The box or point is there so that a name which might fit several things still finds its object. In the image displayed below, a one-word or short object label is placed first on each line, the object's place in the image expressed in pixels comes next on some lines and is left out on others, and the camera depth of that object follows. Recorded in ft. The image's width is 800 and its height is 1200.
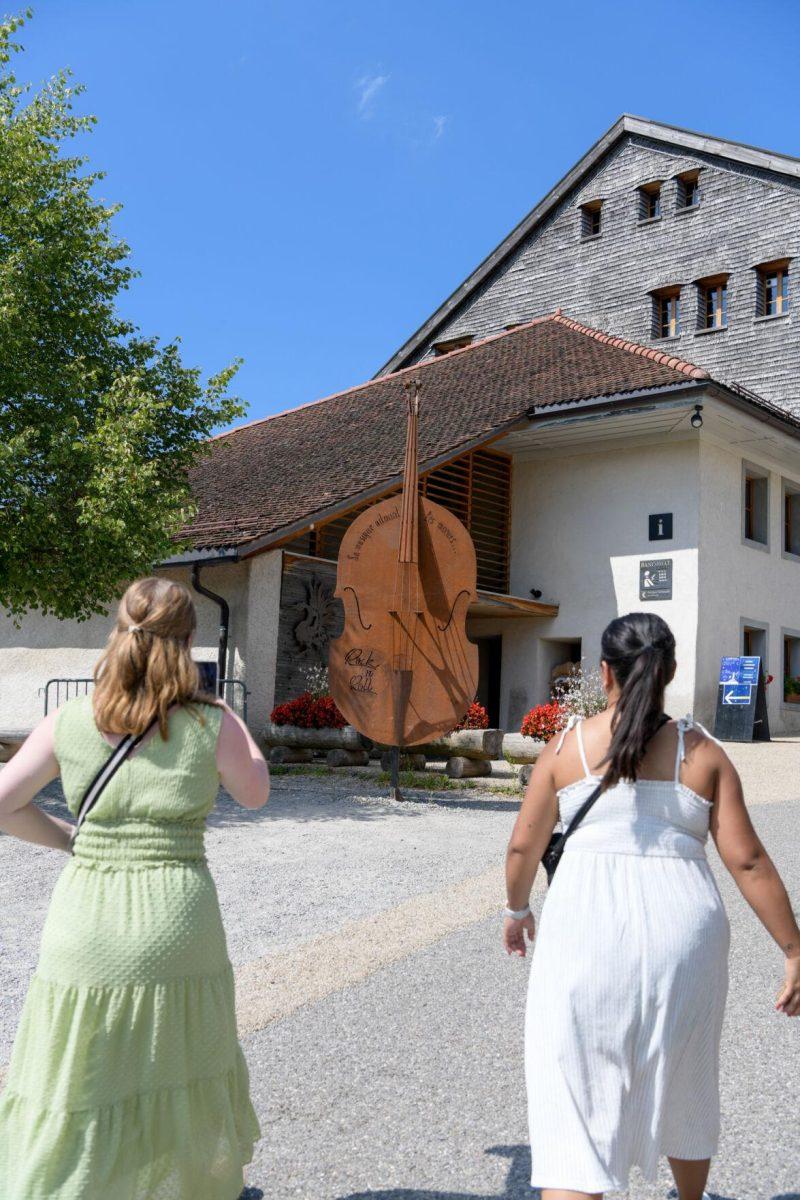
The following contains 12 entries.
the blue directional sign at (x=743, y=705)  63.67
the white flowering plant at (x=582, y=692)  54.29
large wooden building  58.80
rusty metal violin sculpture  39.19
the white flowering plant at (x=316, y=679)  56.59
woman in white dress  8.81
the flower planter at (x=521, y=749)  47.83
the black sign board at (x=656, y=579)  67.10
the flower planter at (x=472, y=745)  45.42
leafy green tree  37.70
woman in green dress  8.71
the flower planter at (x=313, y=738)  49.34
